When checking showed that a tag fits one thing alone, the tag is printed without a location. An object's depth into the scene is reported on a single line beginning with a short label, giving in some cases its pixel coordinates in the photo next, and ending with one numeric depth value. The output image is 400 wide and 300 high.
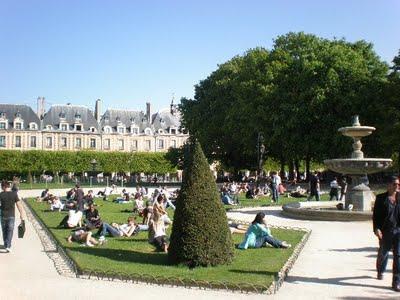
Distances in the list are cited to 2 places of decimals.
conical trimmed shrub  10.54
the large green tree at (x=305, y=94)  40.62
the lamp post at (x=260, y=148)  43.56
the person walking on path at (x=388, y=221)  9.25
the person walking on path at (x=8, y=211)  13.37
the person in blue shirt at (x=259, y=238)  13.17
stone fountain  21.12
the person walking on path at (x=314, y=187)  27.73
